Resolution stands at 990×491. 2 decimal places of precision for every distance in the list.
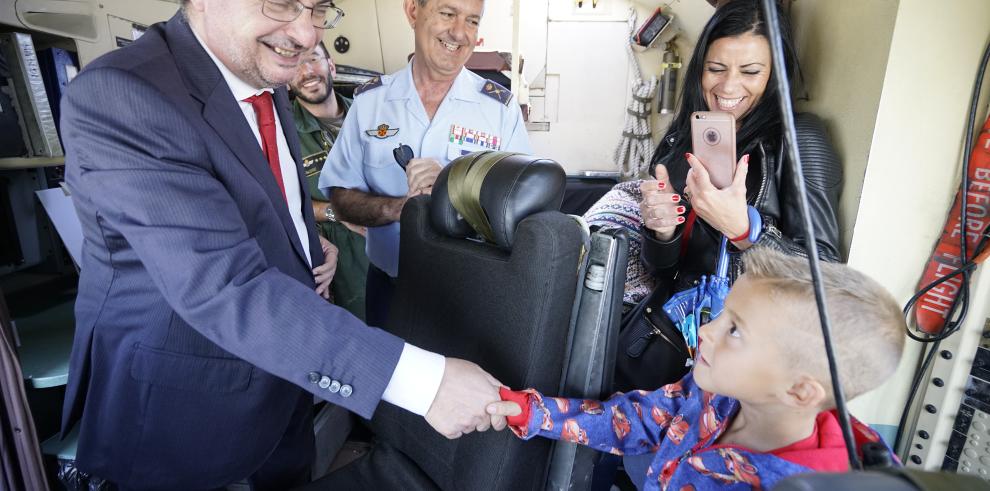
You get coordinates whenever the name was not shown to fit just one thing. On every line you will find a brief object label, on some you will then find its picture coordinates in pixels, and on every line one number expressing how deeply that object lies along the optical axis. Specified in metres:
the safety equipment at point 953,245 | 1.15
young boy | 0.73
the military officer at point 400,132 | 1.80
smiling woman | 1.14
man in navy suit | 0.78
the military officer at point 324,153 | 2.25
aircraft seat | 0.87
